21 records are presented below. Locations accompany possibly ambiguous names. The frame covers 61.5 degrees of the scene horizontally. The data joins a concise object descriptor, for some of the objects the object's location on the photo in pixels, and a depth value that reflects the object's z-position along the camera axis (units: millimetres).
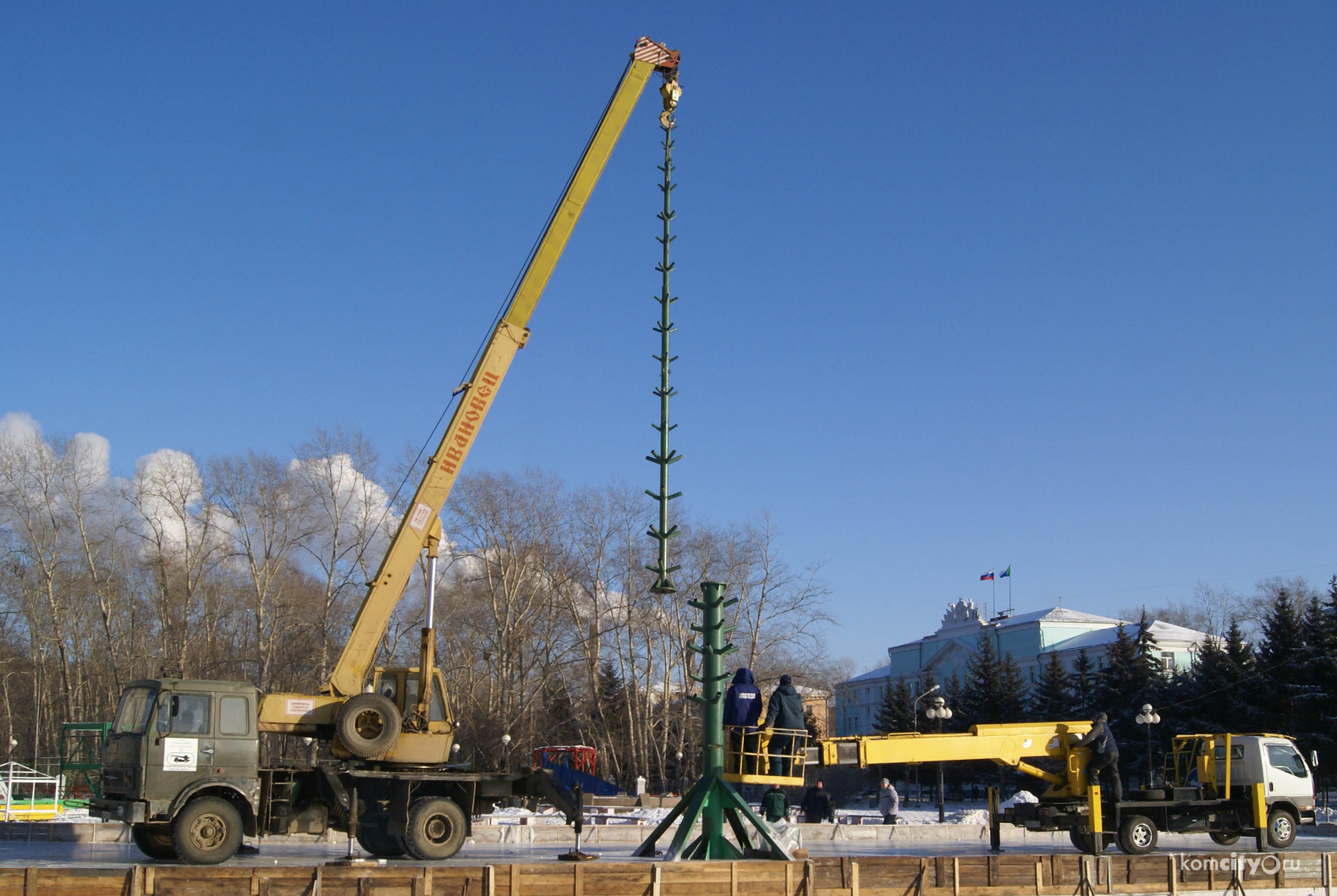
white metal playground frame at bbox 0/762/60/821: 23266
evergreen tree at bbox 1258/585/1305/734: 43281
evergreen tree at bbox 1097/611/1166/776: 49125
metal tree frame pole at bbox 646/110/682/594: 14719
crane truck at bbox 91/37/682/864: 15789
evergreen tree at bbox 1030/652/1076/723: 55656
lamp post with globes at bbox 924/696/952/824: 31345
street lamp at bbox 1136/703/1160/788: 32594
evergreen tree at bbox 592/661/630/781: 49562
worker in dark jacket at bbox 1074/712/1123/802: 18016
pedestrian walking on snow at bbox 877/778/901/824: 26016
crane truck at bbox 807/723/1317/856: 17469
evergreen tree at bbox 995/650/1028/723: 58500
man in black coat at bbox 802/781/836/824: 23875
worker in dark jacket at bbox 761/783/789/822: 16859
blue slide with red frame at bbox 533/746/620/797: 45188
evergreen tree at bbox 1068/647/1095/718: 52469
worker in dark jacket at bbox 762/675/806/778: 14461
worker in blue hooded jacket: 14484
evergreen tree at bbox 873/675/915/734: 65188
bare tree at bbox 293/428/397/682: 43625
